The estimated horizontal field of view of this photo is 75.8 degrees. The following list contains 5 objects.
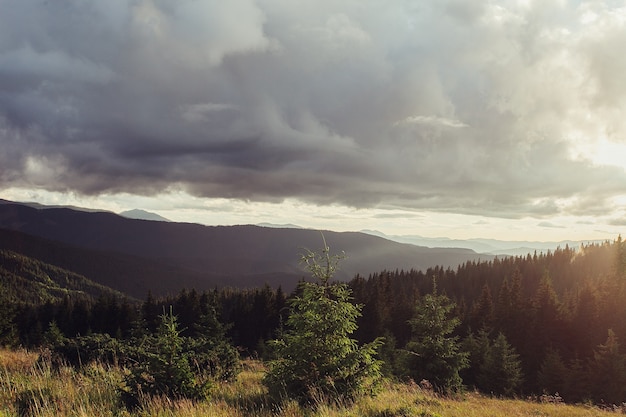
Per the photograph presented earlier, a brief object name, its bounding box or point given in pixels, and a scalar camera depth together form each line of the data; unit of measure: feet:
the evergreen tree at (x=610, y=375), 119.85
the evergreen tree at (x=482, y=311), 195.83
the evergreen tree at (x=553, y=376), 137.49
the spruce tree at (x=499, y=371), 114.73
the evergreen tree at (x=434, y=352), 78.95
